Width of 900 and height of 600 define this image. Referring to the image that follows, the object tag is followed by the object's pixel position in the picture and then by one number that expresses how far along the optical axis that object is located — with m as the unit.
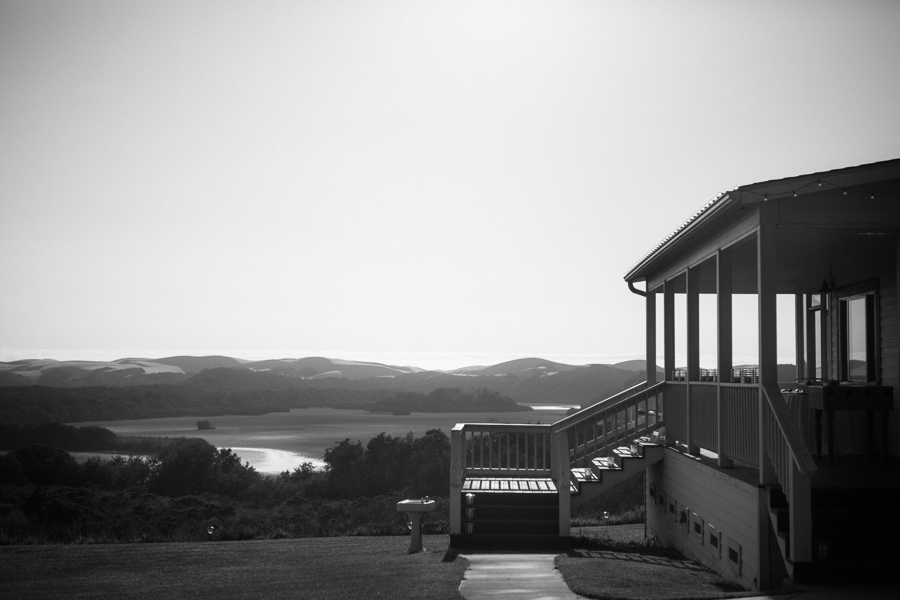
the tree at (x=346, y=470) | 33.41
